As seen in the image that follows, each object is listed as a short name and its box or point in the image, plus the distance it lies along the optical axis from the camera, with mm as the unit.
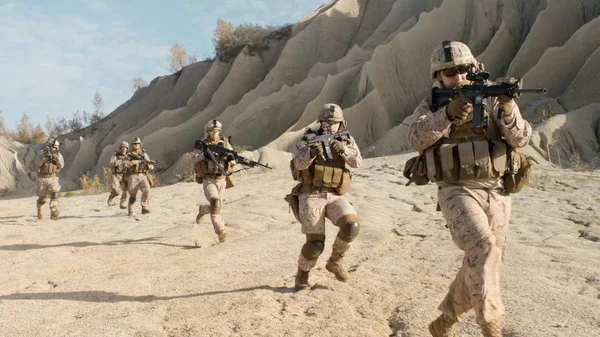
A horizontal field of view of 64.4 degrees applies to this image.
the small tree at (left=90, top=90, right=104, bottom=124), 37747
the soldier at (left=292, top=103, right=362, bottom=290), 4141
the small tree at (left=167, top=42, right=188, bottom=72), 42125
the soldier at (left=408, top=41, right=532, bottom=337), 2627
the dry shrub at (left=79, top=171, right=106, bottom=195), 15805
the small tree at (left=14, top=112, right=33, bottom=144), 37906
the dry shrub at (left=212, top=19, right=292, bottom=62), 27750
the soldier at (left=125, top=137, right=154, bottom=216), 9773
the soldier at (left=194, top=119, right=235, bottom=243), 6637
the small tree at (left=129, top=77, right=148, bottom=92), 44625
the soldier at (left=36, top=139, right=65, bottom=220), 9812
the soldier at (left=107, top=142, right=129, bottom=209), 10633
